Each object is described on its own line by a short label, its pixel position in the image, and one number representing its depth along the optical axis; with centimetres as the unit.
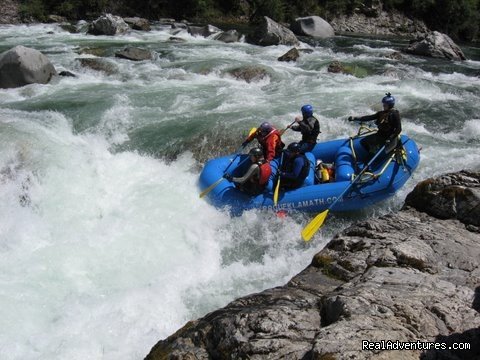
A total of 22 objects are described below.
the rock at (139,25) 2103
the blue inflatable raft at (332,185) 675
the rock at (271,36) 1825
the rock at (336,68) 1383
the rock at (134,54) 1417
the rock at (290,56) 1522
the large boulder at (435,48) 1773
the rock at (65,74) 1189
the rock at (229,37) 1898
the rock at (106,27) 1858
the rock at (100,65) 1256
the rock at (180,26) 2150
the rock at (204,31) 1987
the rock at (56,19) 2247
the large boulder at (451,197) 507
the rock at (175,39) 1823
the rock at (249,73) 1234
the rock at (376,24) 2842
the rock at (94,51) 1459
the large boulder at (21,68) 1051
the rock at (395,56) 1666
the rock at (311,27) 2216
